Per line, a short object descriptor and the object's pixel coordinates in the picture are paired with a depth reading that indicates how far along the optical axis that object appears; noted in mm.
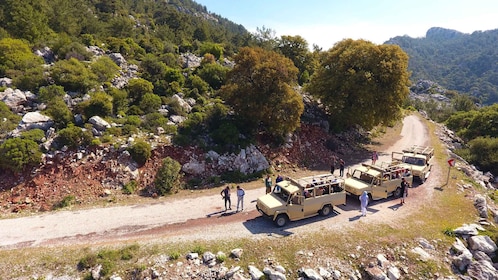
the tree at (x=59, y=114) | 21984
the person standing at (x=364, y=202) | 17328
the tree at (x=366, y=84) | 30281
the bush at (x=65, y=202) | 17836
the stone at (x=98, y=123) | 22547
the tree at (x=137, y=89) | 28406
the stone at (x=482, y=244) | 15727
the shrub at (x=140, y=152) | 21172
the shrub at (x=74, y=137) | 20406
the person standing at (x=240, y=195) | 17625
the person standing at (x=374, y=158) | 27328
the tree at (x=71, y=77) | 26359
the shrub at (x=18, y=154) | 18469
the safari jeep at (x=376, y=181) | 18938
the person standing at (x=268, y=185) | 19609
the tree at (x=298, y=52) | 50188
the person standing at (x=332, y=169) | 24283
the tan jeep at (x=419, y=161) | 23094
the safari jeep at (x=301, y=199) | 15898
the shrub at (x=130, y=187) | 19812
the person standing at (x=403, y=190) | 19414
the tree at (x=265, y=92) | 25578
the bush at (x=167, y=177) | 20344
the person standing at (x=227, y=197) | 17625
